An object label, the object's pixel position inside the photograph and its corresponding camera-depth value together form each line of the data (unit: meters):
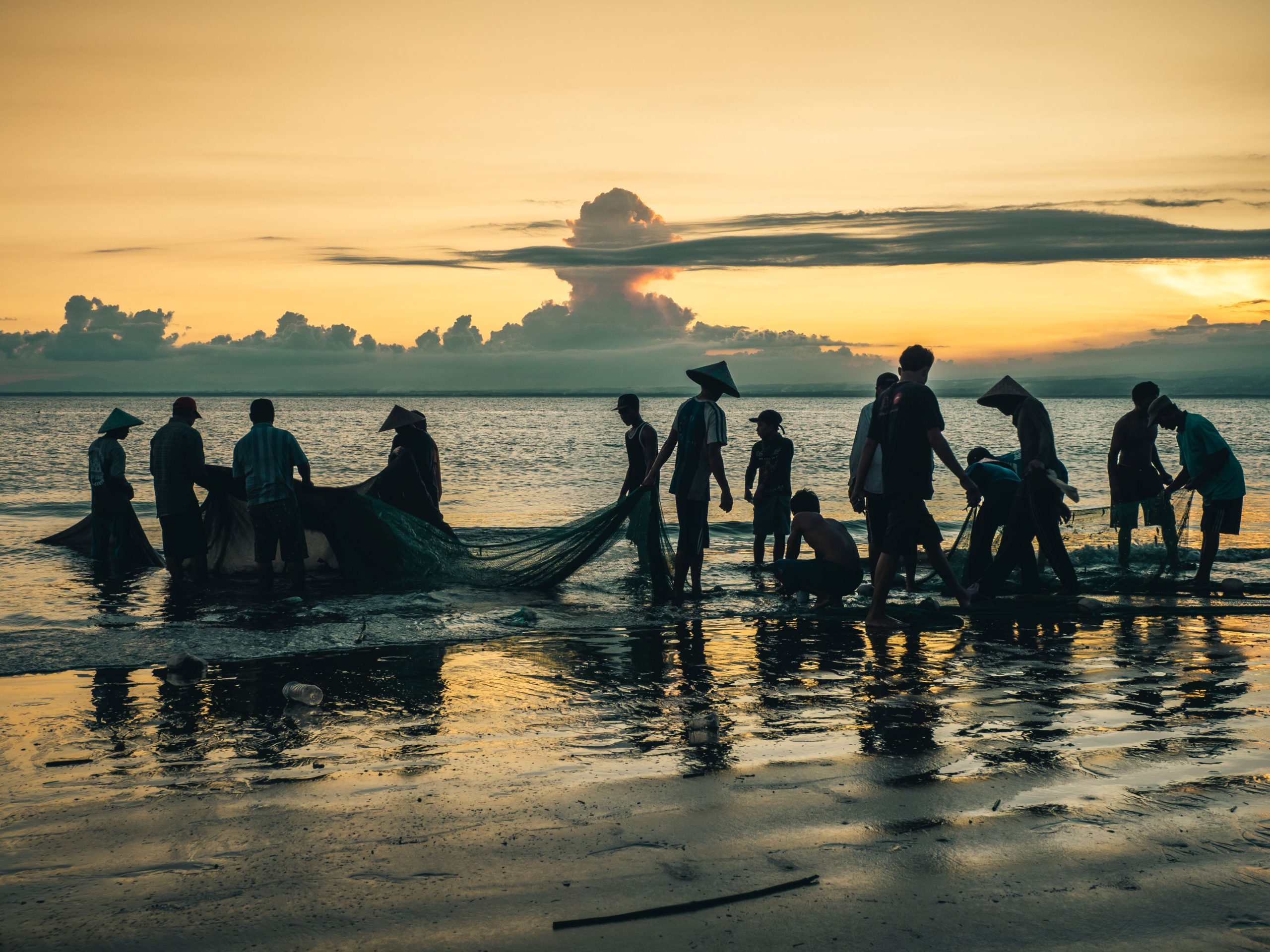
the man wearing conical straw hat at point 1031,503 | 8.31
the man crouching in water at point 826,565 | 8.02
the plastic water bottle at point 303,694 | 5.19
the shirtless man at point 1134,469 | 9.22
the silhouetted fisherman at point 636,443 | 9.12
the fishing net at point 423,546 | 9.09
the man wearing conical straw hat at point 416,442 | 9.87
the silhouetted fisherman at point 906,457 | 7.14
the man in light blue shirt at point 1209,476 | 8.59
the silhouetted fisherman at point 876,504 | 8.03
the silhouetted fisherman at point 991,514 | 8.54
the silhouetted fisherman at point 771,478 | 10.27
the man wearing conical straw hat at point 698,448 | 8.09
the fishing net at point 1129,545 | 9.06
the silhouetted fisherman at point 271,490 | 8.94
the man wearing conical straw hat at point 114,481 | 10.44
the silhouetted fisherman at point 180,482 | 9.42
